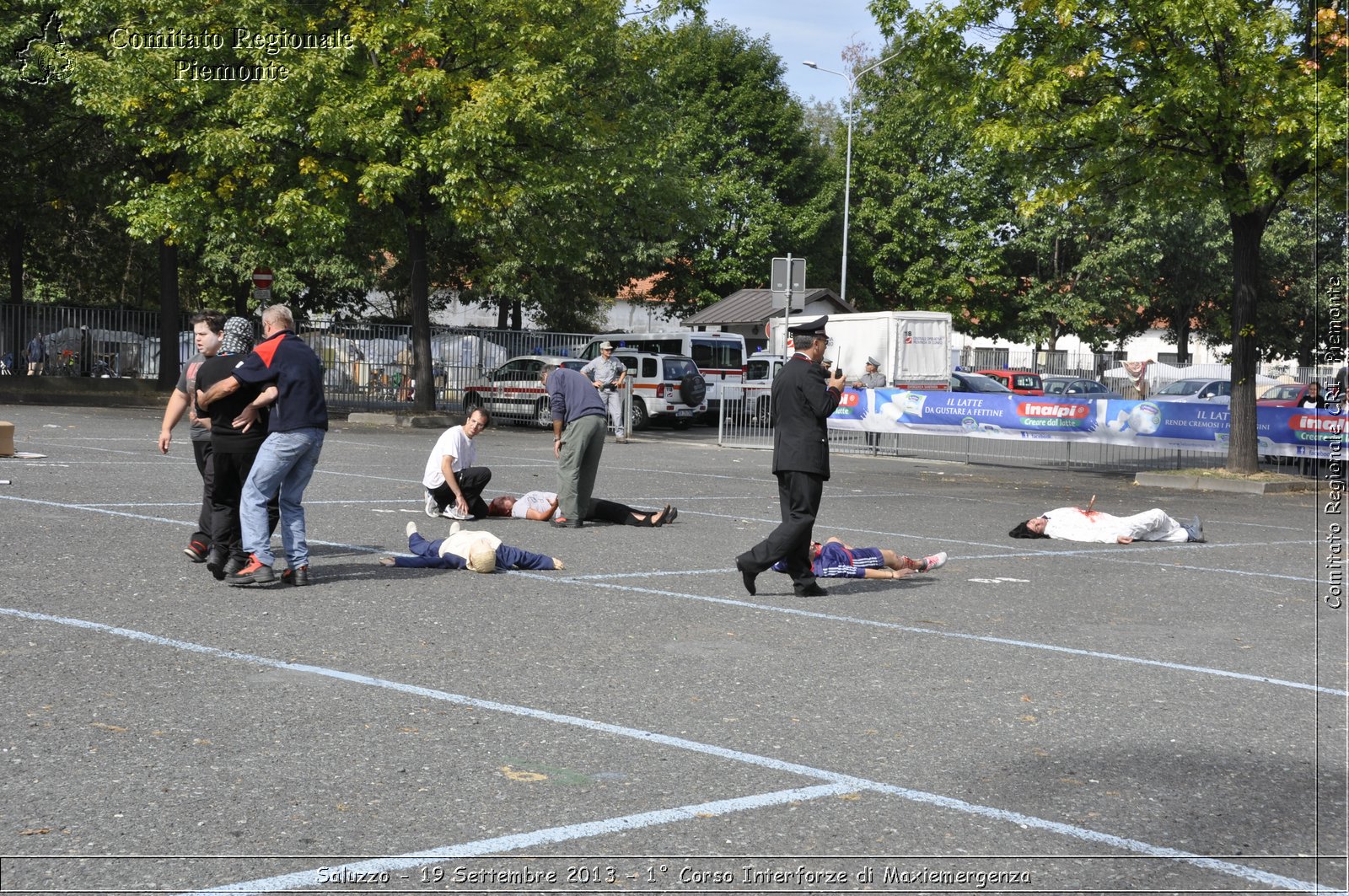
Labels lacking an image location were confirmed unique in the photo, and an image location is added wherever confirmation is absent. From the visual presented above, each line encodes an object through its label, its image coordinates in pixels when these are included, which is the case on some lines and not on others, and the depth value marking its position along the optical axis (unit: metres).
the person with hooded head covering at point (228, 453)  9.01
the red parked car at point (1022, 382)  40.25
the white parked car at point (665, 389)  31.75
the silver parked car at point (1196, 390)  35.72
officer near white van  26.83
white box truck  36.53
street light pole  46.47
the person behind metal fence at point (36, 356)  36.16
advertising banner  21.72
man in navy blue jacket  8.78
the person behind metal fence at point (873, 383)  26.17
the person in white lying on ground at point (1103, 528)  12.88
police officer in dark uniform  9.05
